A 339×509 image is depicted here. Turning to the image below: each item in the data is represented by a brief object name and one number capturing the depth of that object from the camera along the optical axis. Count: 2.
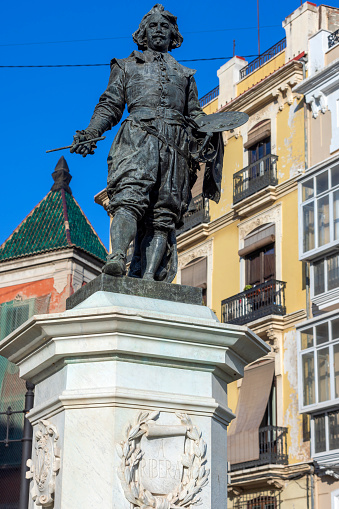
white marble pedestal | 7.70
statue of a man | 9.02
